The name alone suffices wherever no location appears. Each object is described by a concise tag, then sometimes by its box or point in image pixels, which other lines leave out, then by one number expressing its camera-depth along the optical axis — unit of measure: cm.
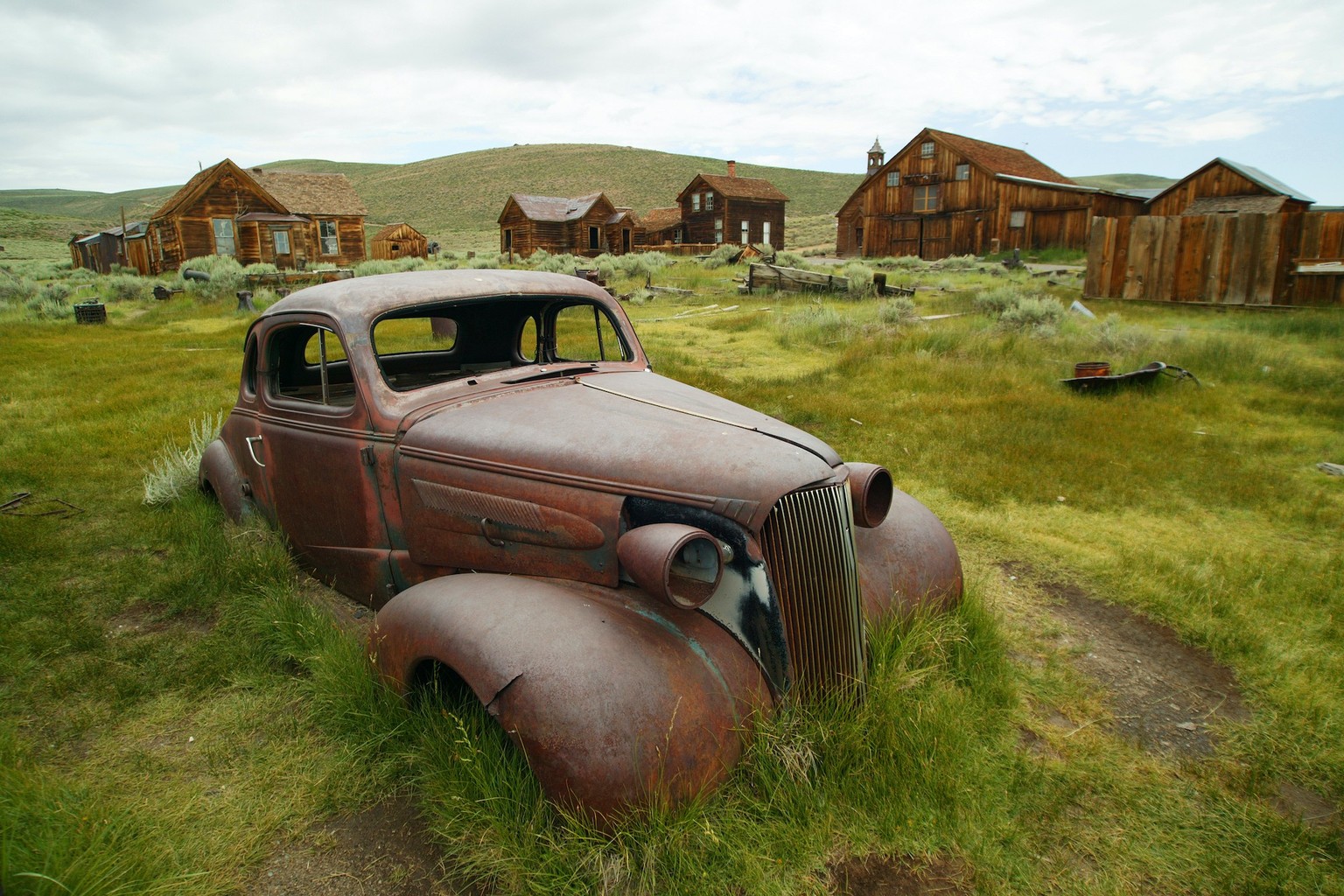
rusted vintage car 221
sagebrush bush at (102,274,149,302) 2283
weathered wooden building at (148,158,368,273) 2995
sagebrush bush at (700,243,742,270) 3056
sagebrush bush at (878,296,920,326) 1282
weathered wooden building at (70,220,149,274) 3341
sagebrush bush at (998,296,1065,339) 1200
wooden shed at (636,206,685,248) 4438
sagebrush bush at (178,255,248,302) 2034
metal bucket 802
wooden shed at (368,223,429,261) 3744
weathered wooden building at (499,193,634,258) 3884
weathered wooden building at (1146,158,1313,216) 2598
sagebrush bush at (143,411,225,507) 533
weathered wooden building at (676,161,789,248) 4162
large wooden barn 3005
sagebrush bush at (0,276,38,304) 2047
